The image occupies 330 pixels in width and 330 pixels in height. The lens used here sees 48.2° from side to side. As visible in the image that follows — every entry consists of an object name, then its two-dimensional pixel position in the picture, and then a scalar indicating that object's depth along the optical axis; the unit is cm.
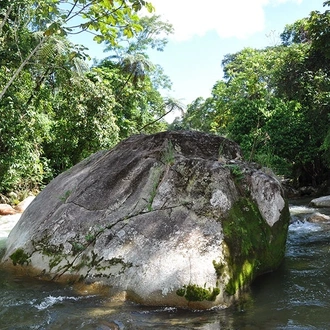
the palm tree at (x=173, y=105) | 2780
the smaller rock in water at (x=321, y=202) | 1314
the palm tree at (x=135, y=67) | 2330
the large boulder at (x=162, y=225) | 372
